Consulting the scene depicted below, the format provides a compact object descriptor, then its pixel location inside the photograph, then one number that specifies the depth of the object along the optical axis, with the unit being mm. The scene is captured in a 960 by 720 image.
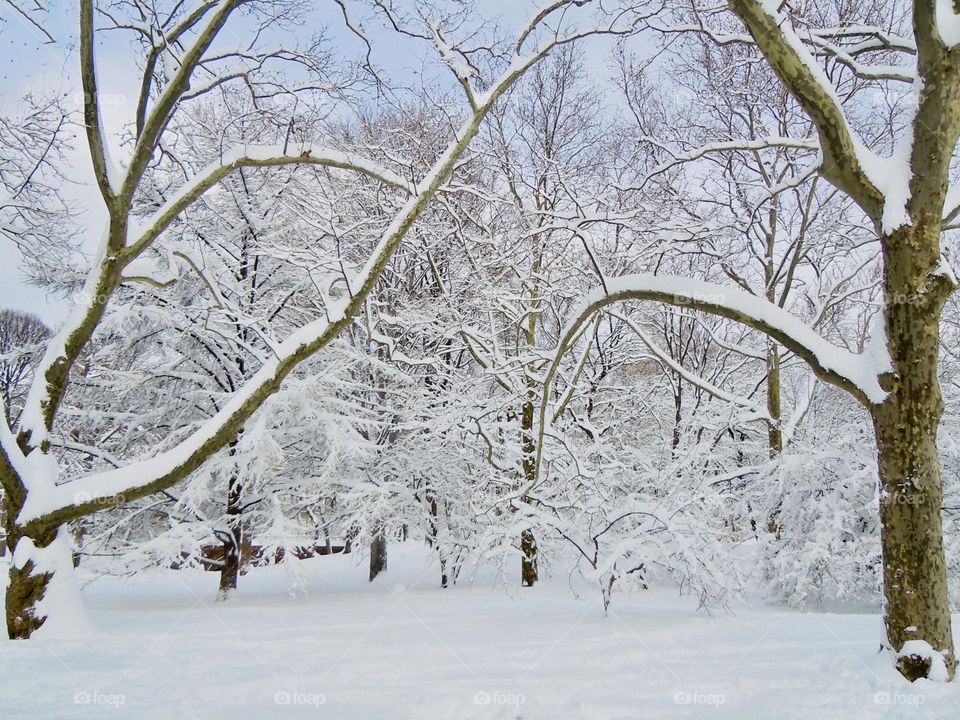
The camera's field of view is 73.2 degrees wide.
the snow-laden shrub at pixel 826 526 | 8492
